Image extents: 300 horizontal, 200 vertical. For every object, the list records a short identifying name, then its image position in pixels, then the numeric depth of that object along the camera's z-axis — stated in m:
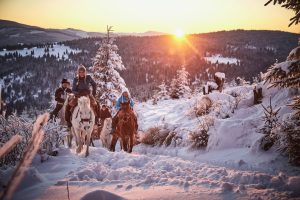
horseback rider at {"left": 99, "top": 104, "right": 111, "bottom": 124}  16.17
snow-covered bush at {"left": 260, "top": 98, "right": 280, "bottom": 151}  8.43
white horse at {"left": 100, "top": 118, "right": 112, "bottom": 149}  15.47
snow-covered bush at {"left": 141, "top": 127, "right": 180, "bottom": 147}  13.37
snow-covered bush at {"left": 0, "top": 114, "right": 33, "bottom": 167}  7.70
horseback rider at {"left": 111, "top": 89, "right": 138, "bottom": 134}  11.69
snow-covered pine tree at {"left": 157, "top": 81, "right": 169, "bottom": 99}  53.72
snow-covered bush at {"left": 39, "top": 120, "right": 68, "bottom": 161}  8.45
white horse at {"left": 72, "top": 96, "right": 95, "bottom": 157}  9.46
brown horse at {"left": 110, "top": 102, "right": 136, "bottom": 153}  11.32
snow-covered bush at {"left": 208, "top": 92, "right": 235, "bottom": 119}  13.02
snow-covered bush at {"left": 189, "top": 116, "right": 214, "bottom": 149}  11.12
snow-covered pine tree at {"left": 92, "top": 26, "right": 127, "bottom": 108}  28.30
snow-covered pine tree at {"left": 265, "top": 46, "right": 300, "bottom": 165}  6.55
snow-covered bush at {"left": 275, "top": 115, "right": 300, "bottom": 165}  7.10
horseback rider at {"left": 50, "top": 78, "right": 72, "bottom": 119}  13.63
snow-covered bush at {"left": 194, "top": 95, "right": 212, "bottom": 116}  15.86
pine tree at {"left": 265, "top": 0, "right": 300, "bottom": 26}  6.34
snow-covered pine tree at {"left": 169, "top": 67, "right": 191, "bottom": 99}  44.72
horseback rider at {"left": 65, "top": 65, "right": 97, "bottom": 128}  10.12
